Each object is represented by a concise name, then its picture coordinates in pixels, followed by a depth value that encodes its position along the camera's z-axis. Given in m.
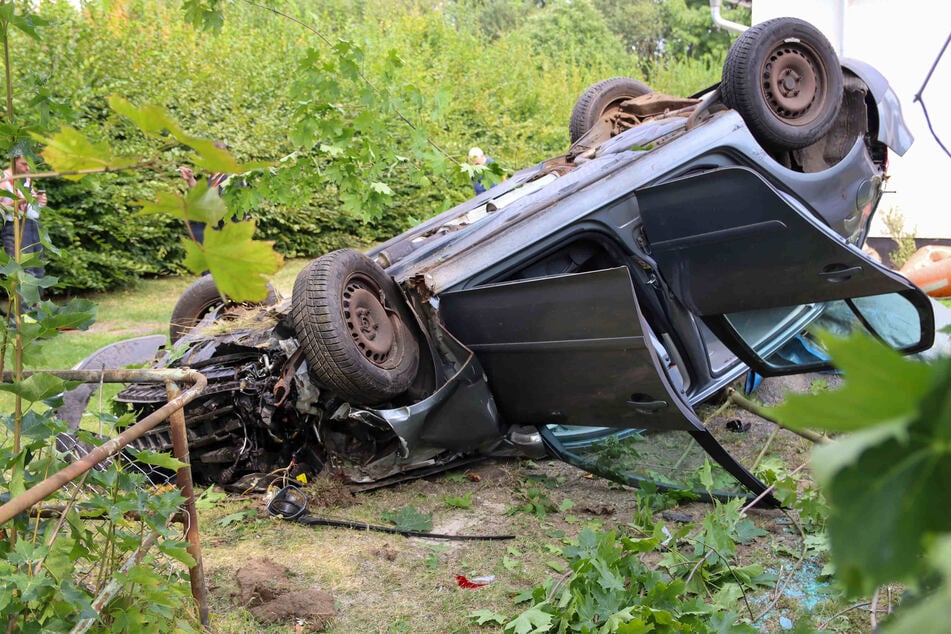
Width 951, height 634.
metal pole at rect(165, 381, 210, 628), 2.47
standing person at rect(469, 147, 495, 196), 6.89
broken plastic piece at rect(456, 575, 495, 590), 3.42
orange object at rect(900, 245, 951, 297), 8.48
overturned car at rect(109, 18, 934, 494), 3.71
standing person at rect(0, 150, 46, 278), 1.91
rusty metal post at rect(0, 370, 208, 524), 1.55
